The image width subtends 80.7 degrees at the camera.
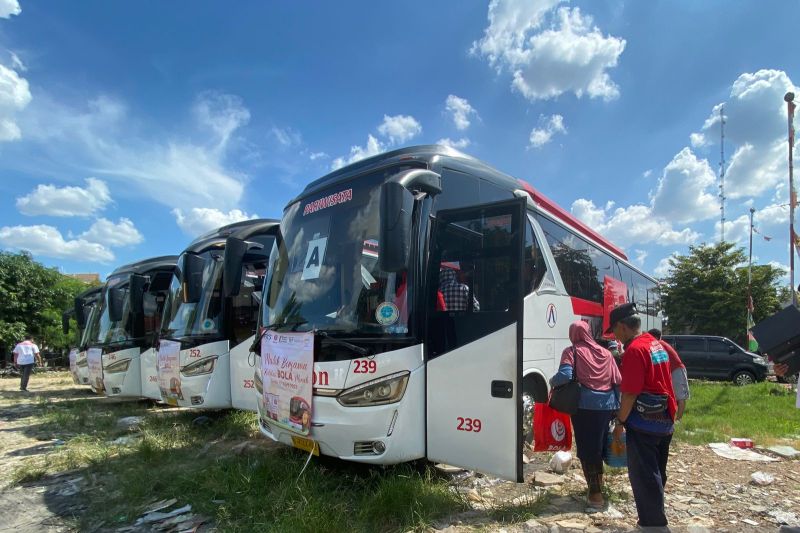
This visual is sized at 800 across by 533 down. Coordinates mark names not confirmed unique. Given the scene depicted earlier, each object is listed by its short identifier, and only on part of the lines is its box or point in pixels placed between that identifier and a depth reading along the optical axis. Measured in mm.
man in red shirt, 3549
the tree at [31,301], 25062
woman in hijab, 4168
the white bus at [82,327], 12328
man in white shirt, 15170
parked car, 16250
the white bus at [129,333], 9656
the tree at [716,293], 28078
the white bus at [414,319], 3854
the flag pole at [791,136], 14898
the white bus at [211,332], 7227
